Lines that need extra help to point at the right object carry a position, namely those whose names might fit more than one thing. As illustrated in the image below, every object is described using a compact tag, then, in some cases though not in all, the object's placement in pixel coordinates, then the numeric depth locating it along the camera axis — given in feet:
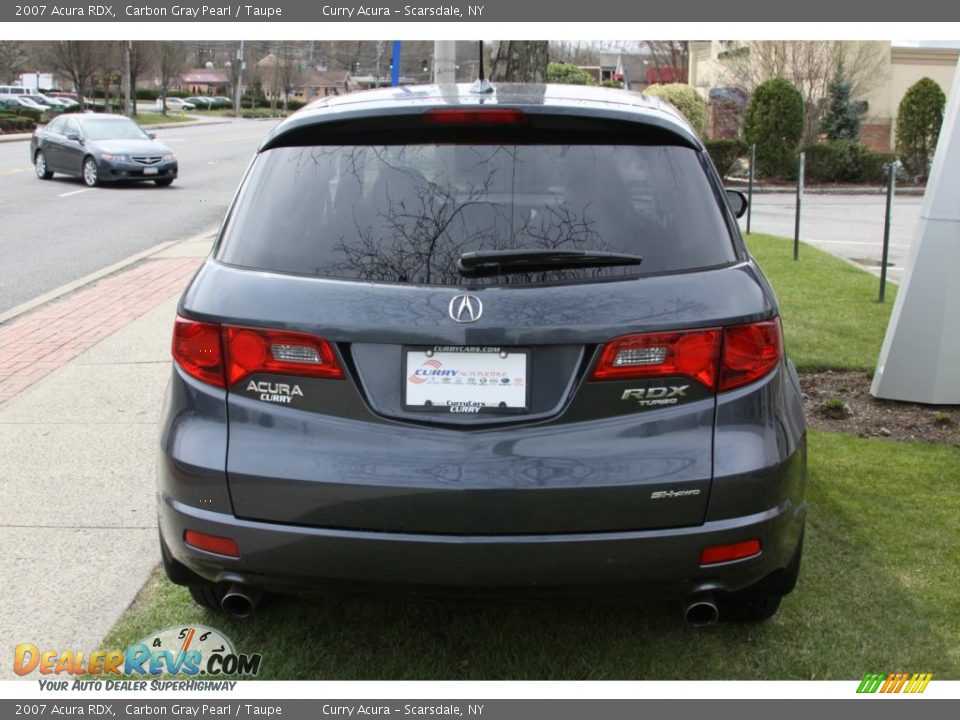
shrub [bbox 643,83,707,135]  97.32
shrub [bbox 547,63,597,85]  87.51
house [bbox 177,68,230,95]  490.08
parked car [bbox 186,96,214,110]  351.40
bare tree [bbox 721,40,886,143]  106.42
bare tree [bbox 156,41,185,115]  261.44
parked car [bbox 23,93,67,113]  231.32
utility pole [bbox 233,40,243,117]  314.14
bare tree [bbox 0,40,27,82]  249.14
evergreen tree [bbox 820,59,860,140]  104.01
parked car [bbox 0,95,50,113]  209.48
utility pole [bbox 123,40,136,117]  214.48
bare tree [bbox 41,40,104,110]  211.20
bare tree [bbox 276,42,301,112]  346.95
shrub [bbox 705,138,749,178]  95.61
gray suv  9.43
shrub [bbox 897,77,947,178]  98.43
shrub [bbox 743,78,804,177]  96.58
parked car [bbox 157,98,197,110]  319.68
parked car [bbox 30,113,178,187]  78.23
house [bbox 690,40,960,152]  112.57
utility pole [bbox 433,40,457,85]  35.73
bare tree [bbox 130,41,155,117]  236.22
